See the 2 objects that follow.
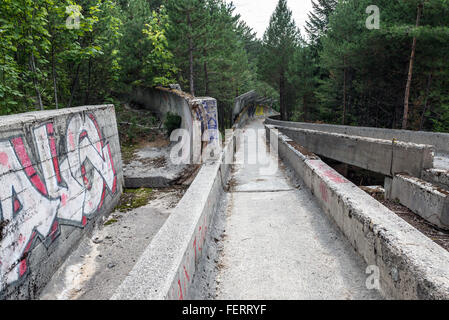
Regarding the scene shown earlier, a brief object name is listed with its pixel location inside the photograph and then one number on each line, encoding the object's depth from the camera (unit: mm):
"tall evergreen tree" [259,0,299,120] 36938
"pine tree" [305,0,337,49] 36897
